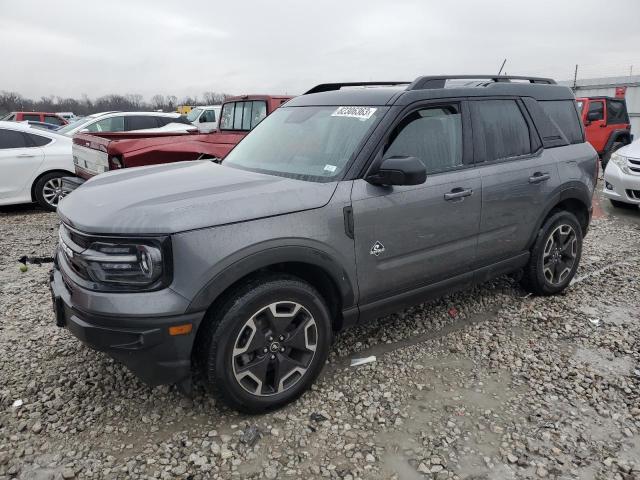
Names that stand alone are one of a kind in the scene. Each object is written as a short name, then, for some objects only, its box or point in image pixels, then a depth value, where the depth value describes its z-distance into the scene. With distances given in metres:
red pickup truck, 5.95
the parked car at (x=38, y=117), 20.66
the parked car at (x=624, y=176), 7.99
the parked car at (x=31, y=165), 7.85
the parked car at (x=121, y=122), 11.59
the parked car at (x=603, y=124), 14.30
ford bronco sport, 2.41
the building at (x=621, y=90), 19.42
